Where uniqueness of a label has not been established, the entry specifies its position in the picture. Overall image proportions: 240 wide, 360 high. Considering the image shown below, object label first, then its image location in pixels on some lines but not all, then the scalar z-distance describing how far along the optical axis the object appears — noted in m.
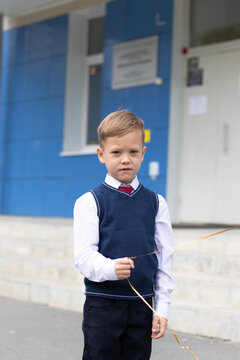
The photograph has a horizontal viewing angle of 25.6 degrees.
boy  2.01
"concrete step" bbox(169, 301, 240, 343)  3.88
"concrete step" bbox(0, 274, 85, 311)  4.99
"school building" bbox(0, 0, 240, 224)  7.01
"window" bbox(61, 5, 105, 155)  8.68
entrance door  6.86
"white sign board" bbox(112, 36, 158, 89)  7.50
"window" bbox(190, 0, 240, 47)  6.94
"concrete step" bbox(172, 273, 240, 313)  4.22
